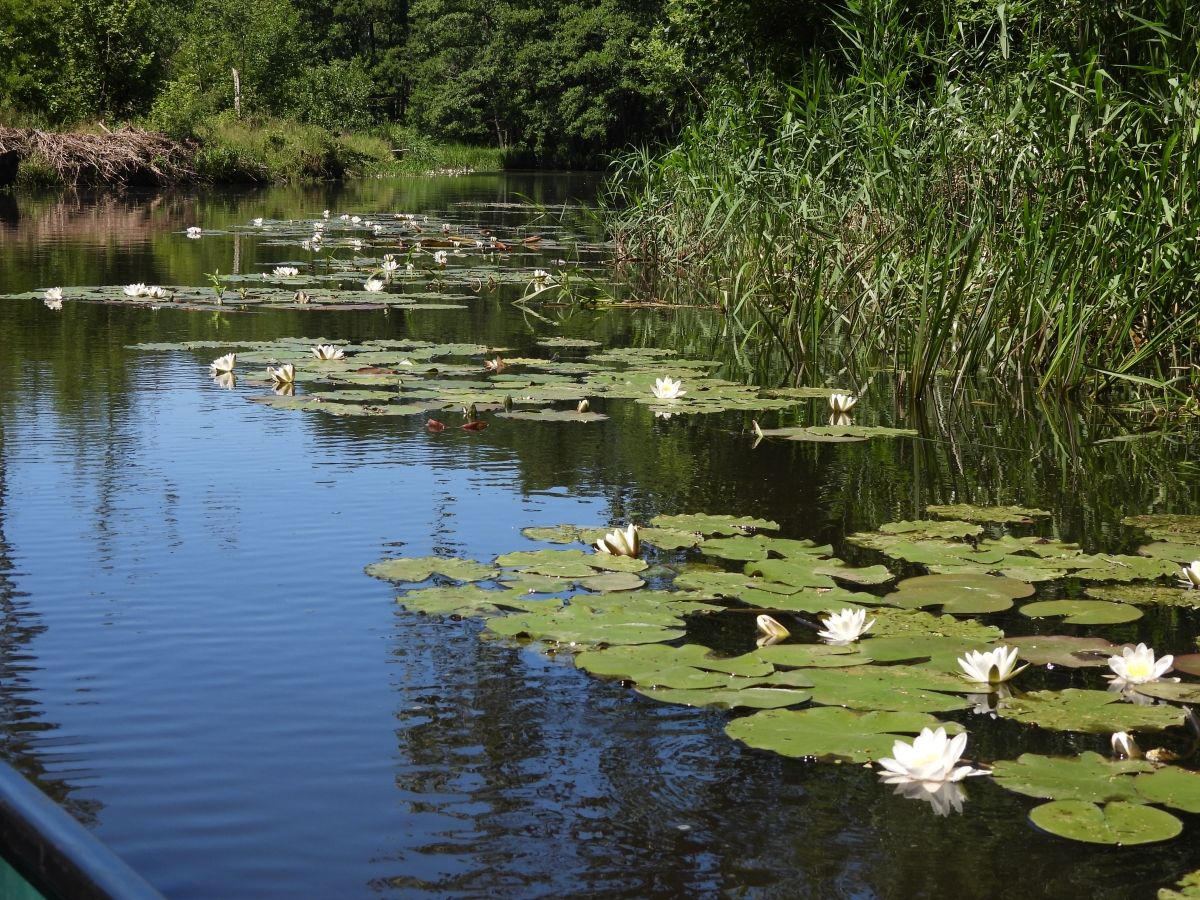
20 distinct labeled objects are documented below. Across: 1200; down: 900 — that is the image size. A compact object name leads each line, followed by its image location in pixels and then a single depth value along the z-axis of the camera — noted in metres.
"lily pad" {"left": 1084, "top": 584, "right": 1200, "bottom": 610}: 2.57
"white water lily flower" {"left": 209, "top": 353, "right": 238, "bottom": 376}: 4.89
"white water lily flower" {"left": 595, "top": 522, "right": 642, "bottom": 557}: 2.72
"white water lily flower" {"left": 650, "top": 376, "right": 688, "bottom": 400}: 4.54
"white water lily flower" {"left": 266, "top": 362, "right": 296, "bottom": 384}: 4.66
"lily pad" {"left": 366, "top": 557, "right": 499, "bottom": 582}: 2.64
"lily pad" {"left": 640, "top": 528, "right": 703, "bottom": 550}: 2.88
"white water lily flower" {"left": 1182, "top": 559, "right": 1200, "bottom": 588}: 2.59
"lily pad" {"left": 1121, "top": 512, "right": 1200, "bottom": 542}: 3.07
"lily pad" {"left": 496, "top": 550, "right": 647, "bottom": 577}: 2.66
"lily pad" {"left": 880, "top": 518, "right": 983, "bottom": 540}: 3.03
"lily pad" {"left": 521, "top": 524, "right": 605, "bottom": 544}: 2.93
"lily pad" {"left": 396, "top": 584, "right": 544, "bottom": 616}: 2.43
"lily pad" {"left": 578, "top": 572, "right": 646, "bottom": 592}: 2.54
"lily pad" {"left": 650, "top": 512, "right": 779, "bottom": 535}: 3.01
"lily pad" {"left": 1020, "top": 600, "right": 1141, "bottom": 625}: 2.42
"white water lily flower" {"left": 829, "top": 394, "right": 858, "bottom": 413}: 4.36
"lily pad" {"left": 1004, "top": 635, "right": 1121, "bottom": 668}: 2.21
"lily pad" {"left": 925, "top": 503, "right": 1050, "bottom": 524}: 3.21
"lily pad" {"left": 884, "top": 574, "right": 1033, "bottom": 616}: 2.48
